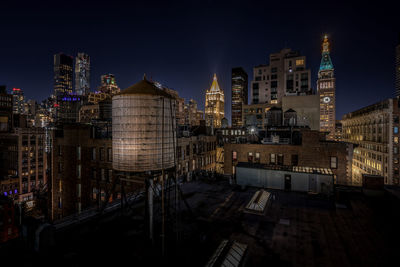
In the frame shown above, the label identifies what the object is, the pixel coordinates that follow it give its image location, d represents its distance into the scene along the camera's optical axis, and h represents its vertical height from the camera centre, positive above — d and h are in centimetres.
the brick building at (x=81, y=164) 3688 -629
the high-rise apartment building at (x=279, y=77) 11406 +3194
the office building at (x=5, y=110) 11569 +1315
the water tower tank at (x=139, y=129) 1078 +15
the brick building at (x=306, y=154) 3123 -377
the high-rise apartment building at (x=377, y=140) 7419 -358
